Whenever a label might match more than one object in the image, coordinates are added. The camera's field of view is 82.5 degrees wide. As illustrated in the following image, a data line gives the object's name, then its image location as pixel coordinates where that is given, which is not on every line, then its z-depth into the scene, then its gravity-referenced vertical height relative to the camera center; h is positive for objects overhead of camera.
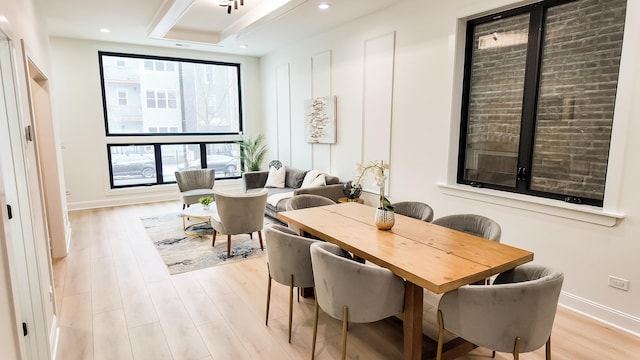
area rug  4.07 -1.44
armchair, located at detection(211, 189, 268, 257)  4.09 -0.93
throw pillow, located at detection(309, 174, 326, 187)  5.32 -0.74
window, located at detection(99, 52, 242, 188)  6.90 +0.30
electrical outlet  2.70 -1.13
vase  2.62 -0.63
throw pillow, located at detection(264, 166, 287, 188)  6.40 -0.83
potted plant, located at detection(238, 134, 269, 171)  7.81 -0.45
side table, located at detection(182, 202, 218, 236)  4.79 -1.09
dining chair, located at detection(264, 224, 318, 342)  2.46 -0.86
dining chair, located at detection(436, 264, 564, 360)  1.76 -0.89
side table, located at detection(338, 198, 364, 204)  5.04 -0.95
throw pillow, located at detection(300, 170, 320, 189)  5.67 -0.73
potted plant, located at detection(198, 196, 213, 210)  5.07 -0.99
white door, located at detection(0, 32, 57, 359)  2.00 -0.47
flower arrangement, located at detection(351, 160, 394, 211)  2.54 -0.33
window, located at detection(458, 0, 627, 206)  2.87 +0.29
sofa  5.05 -0.87
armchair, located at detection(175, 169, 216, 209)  5.80 -0.89
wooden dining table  1.91 -0.73
